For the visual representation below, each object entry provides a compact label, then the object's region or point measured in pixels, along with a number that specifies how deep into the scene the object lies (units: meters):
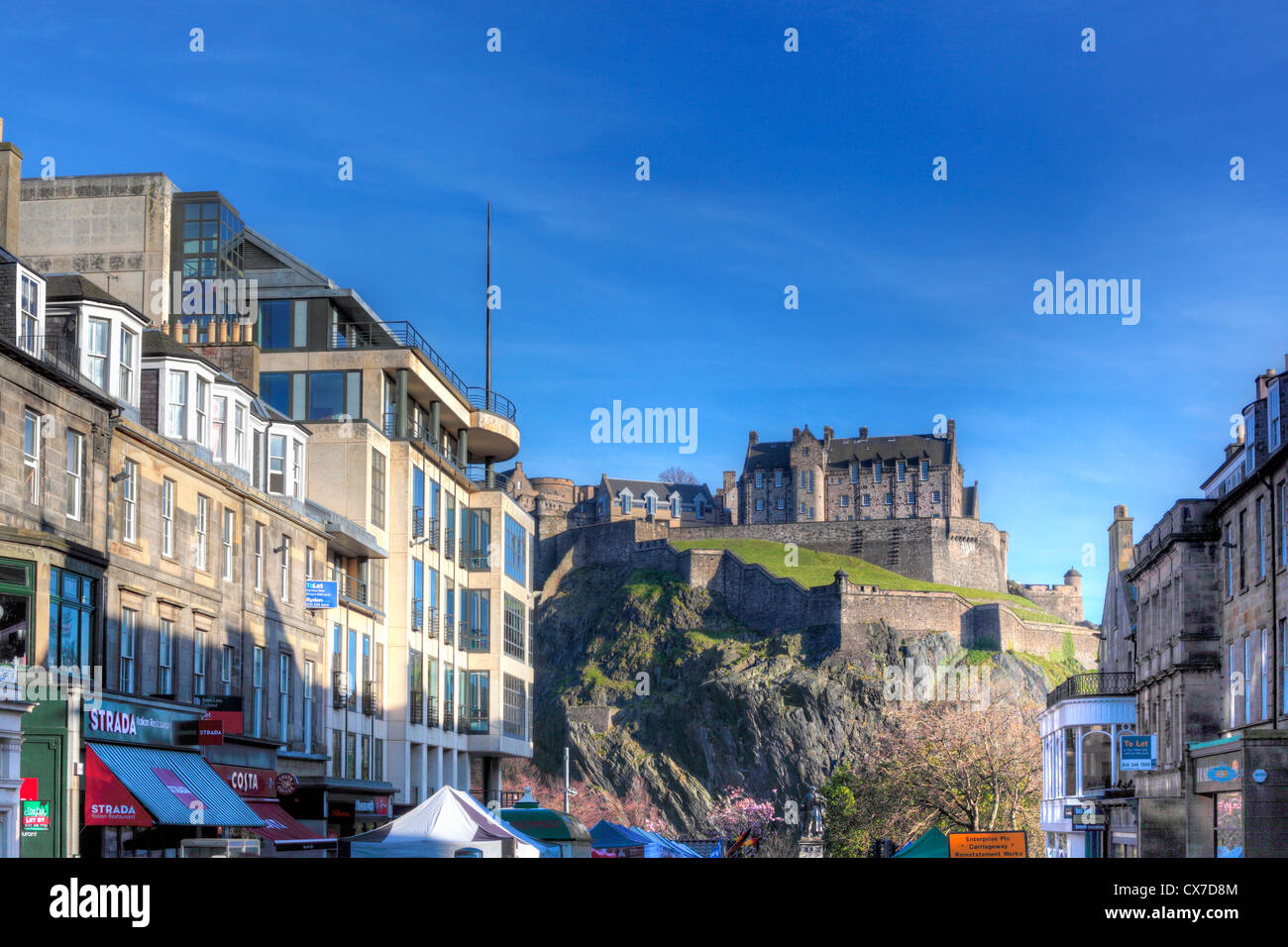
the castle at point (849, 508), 160.12
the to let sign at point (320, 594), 42.38
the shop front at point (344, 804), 42.25
